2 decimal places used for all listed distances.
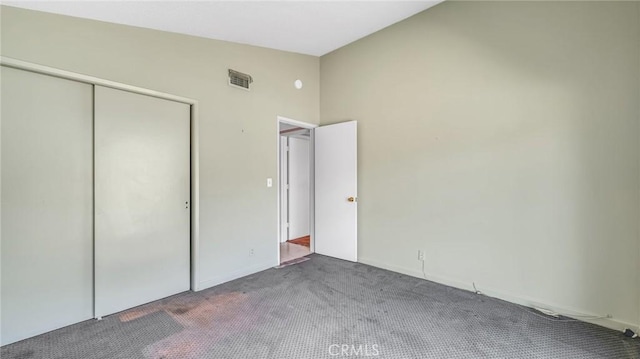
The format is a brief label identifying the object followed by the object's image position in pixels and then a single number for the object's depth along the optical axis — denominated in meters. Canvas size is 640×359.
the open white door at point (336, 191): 3.91
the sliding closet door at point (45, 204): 1.96
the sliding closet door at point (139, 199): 2.37
